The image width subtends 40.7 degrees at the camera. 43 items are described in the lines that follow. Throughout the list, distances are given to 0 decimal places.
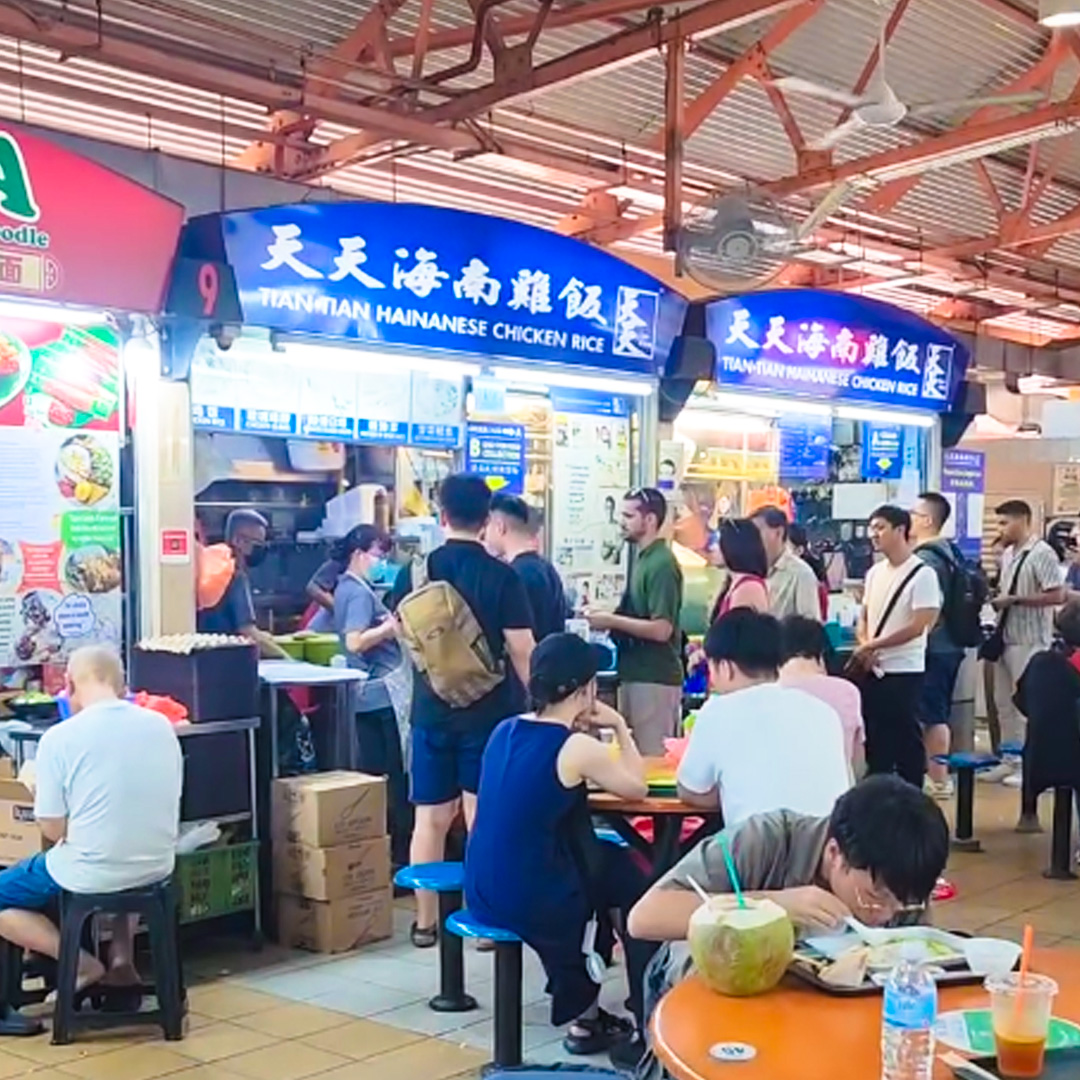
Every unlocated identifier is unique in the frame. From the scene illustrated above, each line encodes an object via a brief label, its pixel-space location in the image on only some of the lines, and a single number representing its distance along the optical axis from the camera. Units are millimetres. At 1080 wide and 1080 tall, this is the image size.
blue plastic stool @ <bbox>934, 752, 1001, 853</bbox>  7234
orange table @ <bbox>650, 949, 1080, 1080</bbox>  2033
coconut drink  2330
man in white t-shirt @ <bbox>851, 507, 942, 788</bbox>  7051
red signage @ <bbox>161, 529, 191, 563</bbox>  5770
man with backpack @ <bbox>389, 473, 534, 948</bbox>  5211
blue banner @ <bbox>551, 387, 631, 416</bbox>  8125
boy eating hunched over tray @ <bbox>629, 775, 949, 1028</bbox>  2482
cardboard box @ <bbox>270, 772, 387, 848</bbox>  5414
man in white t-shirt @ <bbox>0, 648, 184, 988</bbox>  4332
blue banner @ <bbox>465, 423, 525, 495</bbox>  7902
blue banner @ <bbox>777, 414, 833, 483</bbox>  9906
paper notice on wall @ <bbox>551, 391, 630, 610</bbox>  8219
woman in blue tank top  3990
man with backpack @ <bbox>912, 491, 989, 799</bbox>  7949
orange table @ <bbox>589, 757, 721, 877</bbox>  4160
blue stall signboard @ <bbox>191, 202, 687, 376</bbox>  5809
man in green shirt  6363
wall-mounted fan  6480
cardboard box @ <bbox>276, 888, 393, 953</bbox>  5422
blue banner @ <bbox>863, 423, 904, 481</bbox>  10062
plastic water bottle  1968
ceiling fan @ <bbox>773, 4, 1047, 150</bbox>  5742
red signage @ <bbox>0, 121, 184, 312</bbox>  4941
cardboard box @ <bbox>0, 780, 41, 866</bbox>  4965
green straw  2605
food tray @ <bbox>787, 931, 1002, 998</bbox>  2328
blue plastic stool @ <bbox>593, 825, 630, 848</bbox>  4416
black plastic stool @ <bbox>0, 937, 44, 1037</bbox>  4555
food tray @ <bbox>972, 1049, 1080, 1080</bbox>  2025
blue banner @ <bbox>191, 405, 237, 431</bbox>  6672
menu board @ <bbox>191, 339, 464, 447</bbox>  6766
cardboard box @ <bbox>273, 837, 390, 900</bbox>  5398
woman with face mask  6574
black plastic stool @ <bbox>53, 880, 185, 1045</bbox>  4363
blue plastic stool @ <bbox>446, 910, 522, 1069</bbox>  4082
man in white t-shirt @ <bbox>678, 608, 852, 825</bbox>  3650
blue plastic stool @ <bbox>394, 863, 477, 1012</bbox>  4598
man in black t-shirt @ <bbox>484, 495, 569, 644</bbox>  5676
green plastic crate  5254
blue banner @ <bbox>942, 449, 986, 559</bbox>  10555
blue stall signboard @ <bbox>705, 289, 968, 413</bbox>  8273
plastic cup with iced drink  2020
